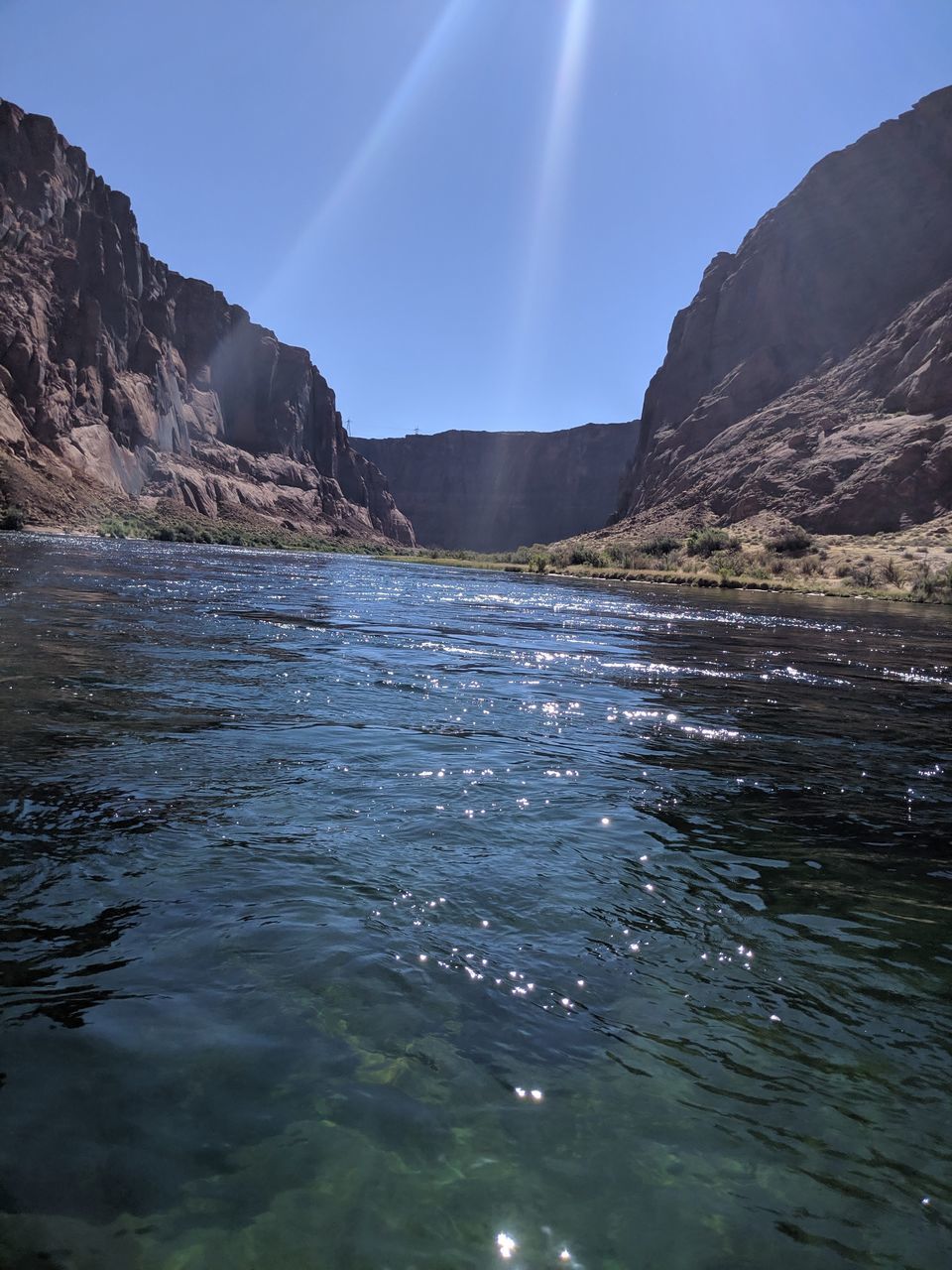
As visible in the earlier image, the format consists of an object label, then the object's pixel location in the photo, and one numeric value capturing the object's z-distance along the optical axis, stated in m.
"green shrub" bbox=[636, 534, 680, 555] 74.81
